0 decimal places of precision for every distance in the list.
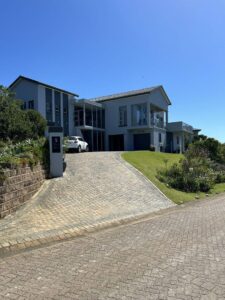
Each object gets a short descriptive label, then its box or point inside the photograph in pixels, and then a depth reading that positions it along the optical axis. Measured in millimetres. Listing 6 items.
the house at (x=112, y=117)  25180
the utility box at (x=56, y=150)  10383
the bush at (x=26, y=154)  7698
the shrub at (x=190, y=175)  12620
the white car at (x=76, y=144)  20044
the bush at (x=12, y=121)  14207
